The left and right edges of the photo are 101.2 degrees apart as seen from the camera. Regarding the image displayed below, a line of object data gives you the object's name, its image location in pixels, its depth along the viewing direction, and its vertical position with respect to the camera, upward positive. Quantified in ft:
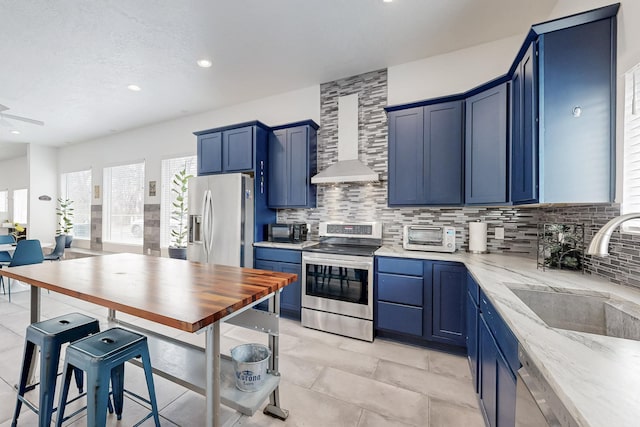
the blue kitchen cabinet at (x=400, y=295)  8.26 -2.65
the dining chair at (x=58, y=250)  15.15 -2.29
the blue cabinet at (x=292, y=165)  11.23 +2.09
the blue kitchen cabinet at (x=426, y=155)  8.79 +2.04
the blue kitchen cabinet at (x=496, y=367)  3.55 -2.45
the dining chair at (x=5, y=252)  12.81 -2.14
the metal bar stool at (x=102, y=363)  3.97 -2.44
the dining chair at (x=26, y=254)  11.95 -2.02
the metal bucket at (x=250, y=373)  4.91 -3.04
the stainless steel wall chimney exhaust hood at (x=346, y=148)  10.39 +2.76
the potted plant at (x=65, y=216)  21.65 -0.41
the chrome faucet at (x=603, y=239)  3.26 -0.31
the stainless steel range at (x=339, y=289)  8.87 -2.71
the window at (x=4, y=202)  26.58 +0.89
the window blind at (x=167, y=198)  16.42 +0.86
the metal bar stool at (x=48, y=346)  4.58 -2.55
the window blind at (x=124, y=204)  18.01 +0.54
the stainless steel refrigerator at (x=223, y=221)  10.84 -0.40
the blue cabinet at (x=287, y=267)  10.23 -2.18
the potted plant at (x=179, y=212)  15.41 -0.01
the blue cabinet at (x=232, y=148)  11.38 +2.90
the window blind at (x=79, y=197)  20.84 +1.19
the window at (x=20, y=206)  25.04 +0.46
